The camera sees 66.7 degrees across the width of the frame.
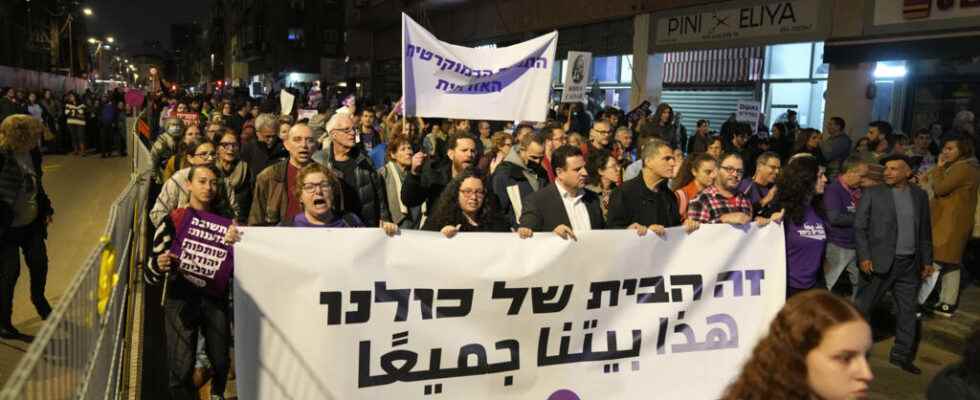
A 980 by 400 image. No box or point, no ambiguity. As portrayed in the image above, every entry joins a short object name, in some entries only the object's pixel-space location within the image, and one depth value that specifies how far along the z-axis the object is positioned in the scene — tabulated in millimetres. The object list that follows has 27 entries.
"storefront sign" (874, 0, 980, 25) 11867
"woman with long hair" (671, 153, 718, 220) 5805
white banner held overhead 6363
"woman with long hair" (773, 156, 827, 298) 5617
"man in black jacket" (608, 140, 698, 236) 5438
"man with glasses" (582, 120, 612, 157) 8461
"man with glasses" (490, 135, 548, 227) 6539
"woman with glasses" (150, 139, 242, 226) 4988
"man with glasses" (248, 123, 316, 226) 5699
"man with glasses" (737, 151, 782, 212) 6285
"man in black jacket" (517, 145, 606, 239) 5188
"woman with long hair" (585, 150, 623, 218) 6238
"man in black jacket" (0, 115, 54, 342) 6000
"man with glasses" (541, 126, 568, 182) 8320
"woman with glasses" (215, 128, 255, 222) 6742
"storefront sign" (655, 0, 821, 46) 15078
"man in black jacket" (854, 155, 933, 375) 6320
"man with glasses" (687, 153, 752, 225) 5371
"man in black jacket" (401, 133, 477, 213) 6344
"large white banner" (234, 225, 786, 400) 3980
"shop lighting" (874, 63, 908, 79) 14055
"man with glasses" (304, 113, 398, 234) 6070
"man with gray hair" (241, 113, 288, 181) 8219
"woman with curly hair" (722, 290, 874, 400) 2268
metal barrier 2205
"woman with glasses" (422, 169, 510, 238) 4926
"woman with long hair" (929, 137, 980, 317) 7855
